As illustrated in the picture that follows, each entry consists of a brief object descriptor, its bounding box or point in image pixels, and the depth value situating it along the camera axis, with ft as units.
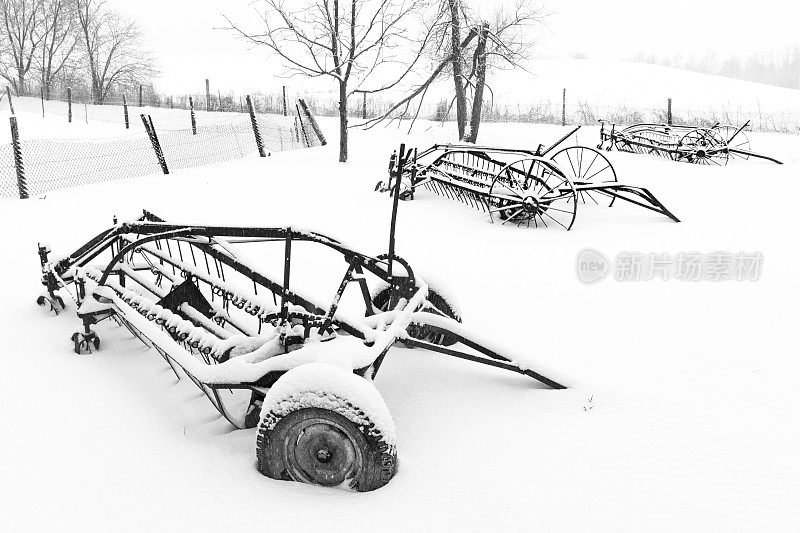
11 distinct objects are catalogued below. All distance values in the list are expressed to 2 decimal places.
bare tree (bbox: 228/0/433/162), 44.60
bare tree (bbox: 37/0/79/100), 133.08
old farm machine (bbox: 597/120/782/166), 44.06
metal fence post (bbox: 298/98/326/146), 53.78
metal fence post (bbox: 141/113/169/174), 41.14
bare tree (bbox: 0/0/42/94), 132.57
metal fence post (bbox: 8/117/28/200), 32.71
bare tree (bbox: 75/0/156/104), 128.47
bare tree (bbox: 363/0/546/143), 49.85
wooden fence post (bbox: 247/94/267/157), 46.15
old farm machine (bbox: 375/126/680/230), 27.45
